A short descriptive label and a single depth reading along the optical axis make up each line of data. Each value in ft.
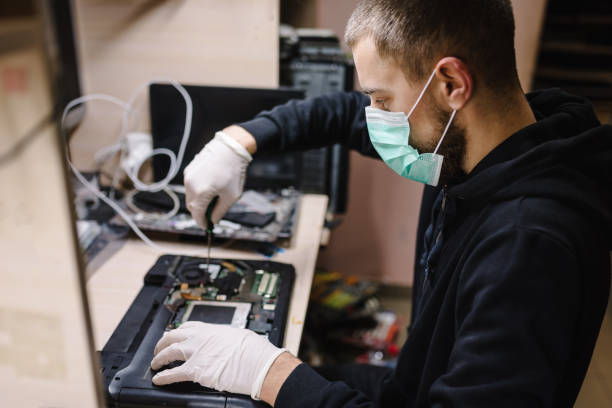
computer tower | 5.13
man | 2.16
